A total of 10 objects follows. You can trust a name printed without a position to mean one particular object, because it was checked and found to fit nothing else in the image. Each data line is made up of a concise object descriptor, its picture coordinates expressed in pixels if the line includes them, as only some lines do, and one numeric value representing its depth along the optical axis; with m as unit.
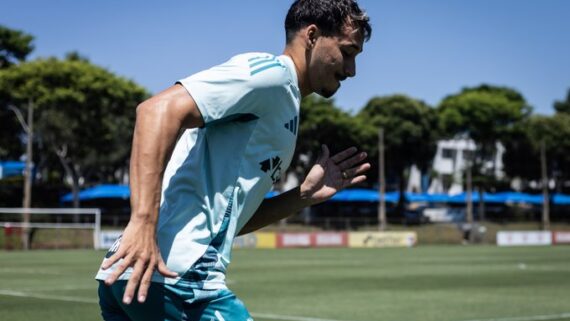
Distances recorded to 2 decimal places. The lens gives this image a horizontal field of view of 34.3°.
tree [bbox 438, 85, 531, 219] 91.00
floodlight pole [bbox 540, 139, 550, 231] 77.31
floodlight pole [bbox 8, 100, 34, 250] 44.19
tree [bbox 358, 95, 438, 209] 81.75
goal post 43.80
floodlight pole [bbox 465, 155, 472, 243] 75.80
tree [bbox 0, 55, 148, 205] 56.66
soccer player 3.01
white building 106.56
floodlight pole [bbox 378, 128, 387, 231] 66.62
